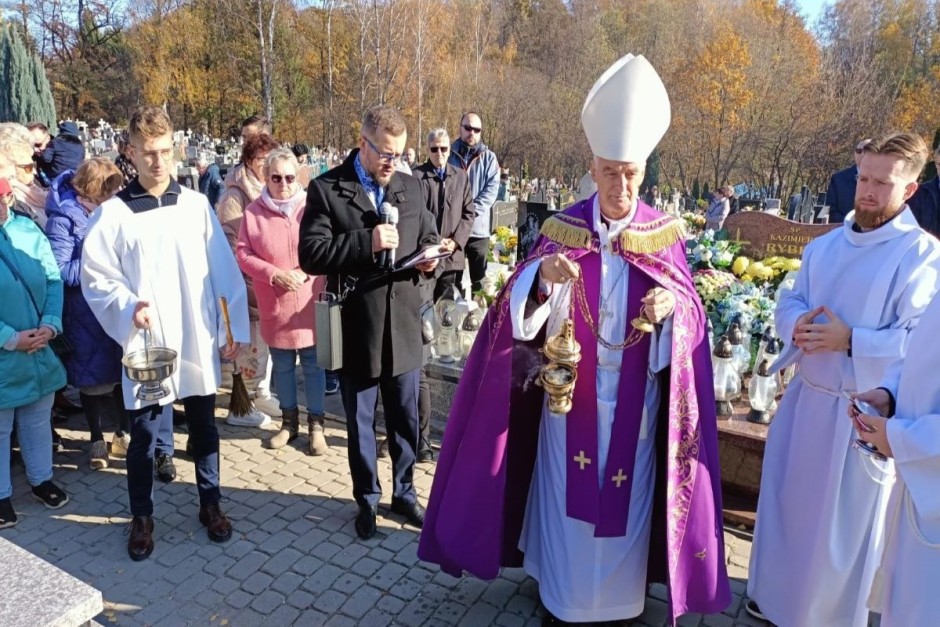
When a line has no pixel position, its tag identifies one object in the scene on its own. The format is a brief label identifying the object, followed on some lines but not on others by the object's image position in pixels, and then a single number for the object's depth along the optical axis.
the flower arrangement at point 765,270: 6.27
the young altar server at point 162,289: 3.33
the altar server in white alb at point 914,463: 1.80
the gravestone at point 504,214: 11.95
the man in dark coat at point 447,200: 5.34
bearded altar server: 2.54
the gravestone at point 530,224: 9.20
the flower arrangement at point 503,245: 9.27
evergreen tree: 30.17
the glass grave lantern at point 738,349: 4.33
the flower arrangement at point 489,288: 5.88
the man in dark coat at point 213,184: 8.41
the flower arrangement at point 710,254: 6.36
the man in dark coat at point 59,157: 7.14
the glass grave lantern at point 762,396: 4.00
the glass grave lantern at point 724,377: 4.14
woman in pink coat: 4.54
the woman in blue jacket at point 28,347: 3.78
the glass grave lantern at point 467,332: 5.12
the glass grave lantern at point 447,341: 5.18
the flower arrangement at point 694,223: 10.36
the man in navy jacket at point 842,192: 6.56
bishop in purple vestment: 2.70
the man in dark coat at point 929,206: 4.91
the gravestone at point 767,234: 7.20
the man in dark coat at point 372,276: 3.38
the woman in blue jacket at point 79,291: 4.39
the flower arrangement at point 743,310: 4.84
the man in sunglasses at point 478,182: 7.08
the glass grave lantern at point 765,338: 4.36
